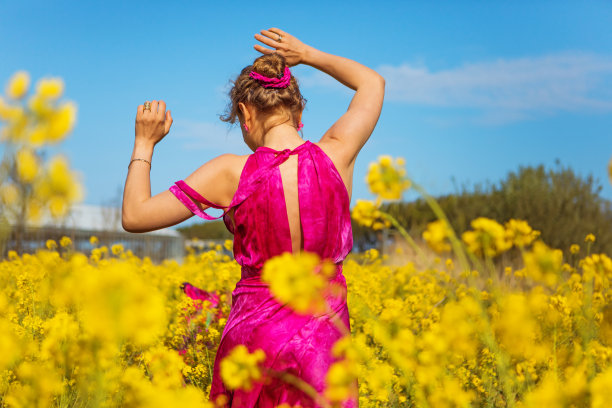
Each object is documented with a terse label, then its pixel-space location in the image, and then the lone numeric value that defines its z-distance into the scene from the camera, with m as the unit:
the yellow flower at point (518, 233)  2.13
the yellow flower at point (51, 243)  5.02
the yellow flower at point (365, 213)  2.16
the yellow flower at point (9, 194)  1.61
